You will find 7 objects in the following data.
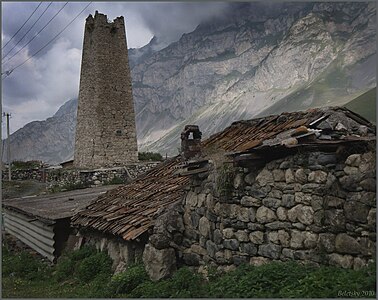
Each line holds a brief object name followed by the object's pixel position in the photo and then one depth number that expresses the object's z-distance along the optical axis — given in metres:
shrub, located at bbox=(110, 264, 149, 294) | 7.03
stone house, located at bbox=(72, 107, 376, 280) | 4.83
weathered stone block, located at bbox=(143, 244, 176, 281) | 7.13
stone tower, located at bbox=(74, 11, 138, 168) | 25.22
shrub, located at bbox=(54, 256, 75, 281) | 10.00
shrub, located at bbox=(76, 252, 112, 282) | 8.89
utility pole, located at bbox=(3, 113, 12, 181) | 31.97
